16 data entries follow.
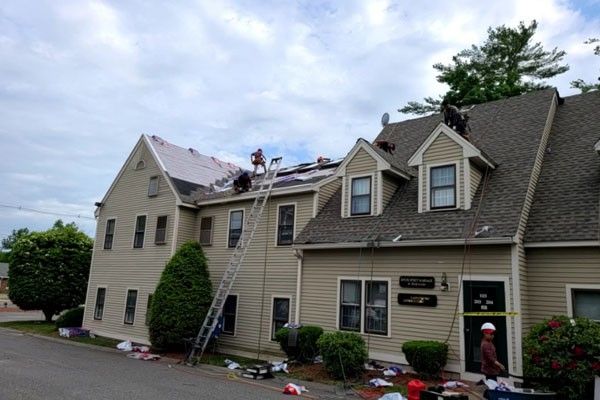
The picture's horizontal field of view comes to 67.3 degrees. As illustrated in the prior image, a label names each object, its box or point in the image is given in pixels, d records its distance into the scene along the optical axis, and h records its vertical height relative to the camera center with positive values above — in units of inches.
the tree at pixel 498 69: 964.6 +509.3
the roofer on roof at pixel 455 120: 542.0 +208.1
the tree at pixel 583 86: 866.0 +415.8
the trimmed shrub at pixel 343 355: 432.1 -62.7
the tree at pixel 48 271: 944.3 +1.8
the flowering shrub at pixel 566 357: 325.1 -41.3
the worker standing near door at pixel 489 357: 313.3 -41.8
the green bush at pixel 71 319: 860.6 -87.4
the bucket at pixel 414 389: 322.3 -68.1
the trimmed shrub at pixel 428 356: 419.8 -58.2
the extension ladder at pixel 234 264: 575.5 +25.1
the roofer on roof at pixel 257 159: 768.9 +209.2
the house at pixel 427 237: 419.5 +58.9
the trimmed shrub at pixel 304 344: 511.8 -64.4
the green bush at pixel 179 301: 600.4 -29.0
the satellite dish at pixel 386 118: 775.7 +292.0
